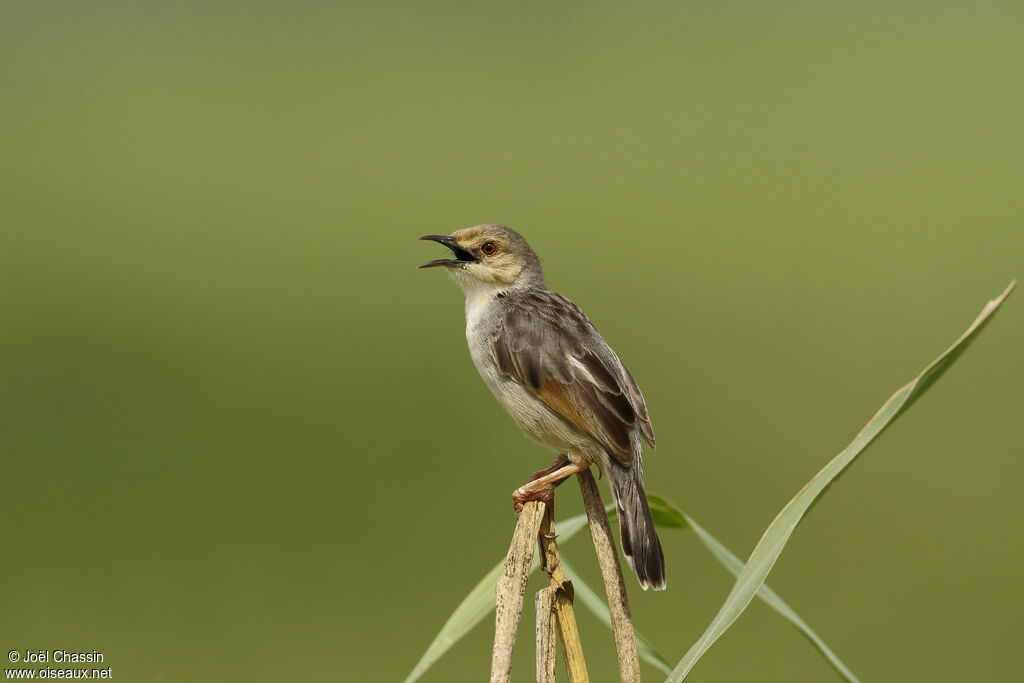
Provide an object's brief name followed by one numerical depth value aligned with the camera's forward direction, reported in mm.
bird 5262
